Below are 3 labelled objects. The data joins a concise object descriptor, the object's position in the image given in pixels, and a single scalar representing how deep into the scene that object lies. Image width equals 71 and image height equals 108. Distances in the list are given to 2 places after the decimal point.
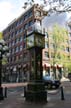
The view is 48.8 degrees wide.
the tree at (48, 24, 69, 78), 16.04
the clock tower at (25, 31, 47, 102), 4.72
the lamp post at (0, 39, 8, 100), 5.53
